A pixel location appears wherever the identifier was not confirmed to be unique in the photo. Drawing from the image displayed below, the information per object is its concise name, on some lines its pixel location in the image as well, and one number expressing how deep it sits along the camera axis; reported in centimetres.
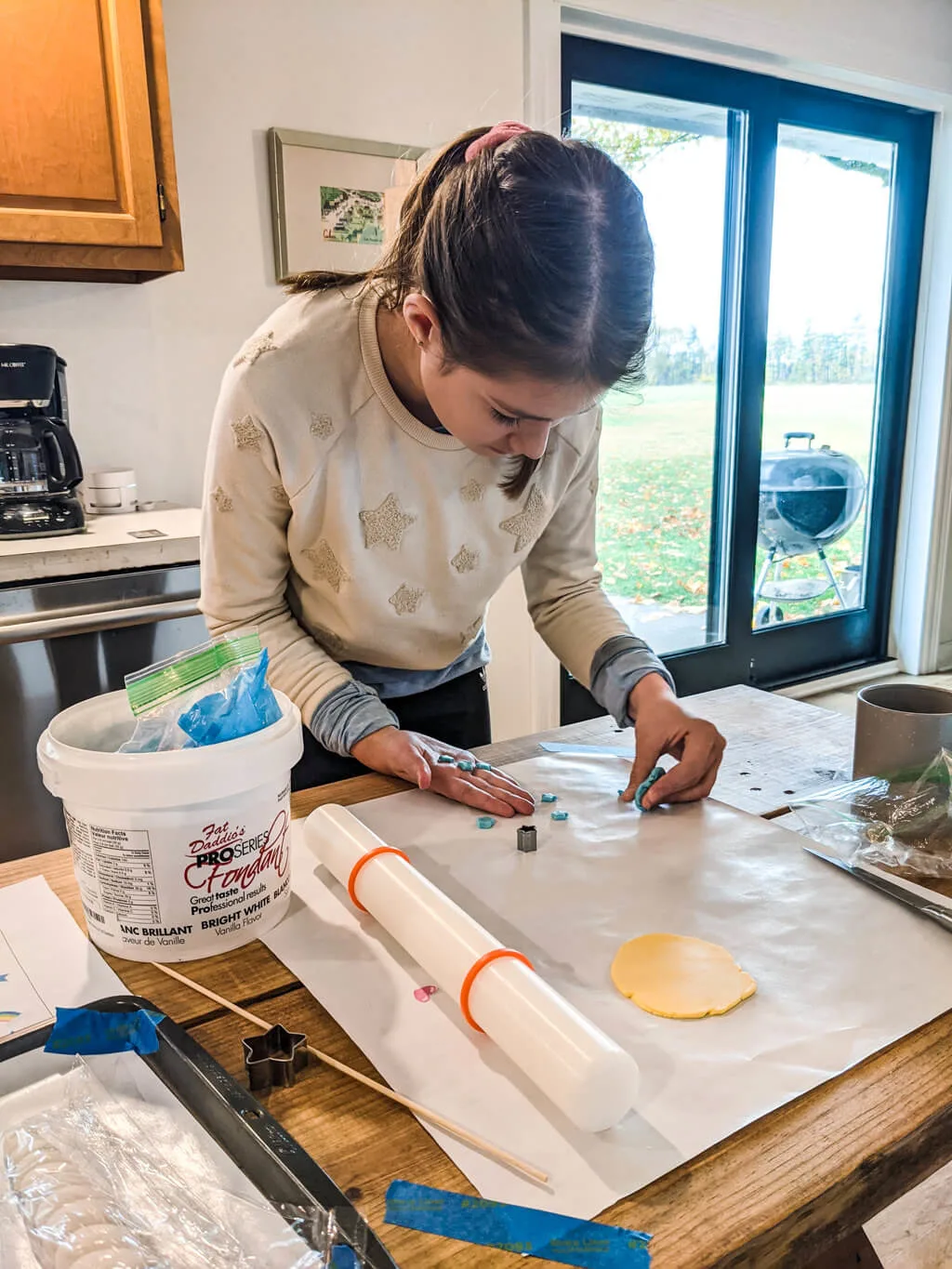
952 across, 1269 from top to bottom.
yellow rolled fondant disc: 58
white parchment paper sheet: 49
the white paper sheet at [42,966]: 59
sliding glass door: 282
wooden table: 42
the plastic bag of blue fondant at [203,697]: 62
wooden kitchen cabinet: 169
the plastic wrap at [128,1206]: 41
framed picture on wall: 212
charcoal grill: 327
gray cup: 81
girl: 76
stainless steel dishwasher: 163
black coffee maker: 174
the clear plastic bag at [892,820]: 75
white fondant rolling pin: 47
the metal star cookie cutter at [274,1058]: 52
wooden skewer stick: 46
